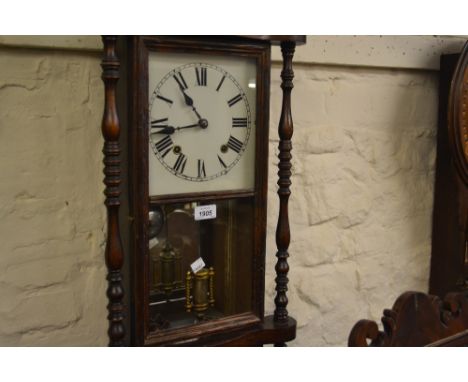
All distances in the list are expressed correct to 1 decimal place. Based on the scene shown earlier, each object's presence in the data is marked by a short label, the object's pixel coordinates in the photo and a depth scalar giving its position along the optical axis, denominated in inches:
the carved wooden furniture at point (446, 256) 40.9
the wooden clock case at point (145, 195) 40.7
